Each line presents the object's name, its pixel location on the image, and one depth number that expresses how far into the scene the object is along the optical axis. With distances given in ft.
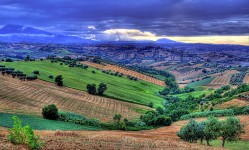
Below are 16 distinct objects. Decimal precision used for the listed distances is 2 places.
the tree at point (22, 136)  107.64
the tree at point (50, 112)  292.40
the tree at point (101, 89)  471.21
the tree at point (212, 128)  211.00
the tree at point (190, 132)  223.10
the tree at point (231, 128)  207.00
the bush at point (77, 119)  298.76
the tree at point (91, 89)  462.93
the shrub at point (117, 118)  323.12
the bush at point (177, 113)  429.95
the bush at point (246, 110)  376.37
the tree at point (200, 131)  221.87
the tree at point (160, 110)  449.80
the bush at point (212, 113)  385.09
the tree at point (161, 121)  357.41
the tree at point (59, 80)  464.65
